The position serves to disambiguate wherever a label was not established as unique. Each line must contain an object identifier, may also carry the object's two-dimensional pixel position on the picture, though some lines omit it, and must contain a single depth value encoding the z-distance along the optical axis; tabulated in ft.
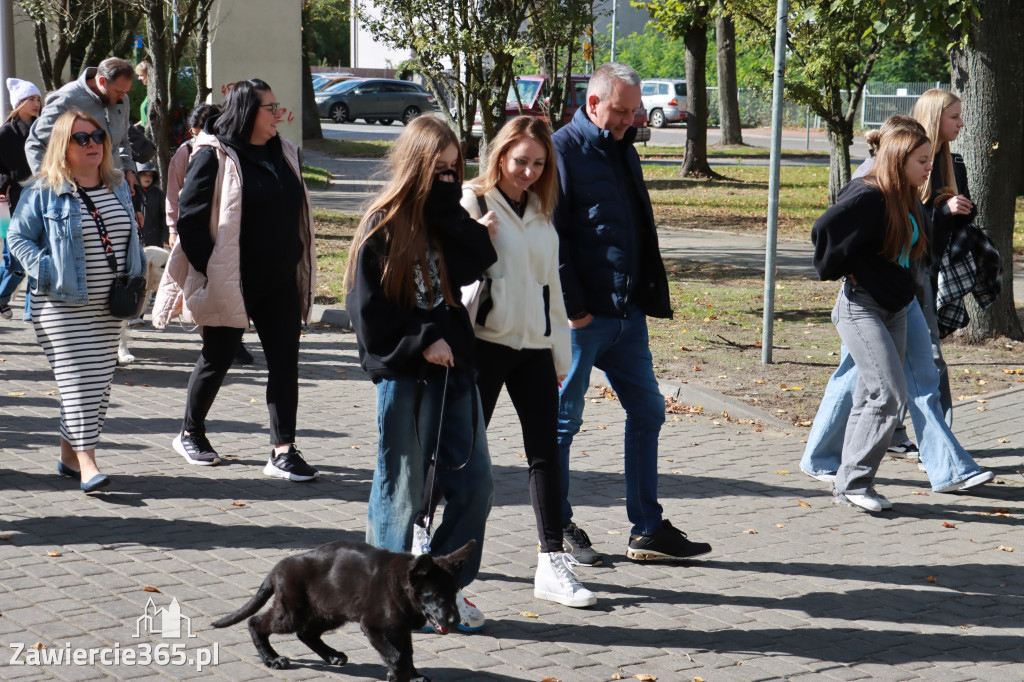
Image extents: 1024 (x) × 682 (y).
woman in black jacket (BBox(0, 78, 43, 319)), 30.40
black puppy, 12.11
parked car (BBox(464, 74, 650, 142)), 110.52
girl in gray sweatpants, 19.65
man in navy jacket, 16.81
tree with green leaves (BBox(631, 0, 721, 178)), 87.45
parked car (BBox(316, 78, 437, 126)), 153.48
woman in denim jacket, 19.56
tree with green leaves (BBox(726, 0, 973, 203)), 60.64
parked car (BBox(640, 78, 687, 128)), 168.35
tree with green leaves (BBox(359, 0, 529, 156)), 48.19
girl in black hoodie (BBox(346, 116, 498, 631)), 13.30
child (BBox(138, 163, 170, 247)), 35.32
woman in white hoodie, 14.71
